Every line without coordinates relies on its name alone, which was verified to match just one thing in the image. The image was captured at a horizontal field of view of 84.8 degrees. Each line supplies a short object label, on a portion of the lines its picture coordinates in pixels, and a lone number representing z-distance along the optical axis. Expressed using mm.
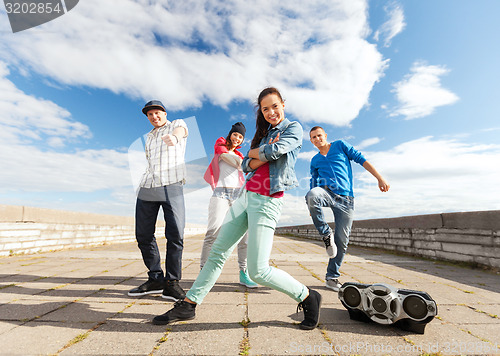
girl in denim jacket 1943
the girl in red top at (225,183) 3180
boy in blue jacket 3143
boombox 1918
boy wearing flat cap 2746
